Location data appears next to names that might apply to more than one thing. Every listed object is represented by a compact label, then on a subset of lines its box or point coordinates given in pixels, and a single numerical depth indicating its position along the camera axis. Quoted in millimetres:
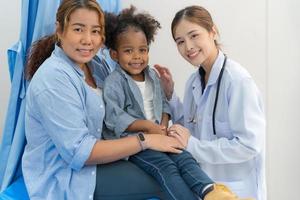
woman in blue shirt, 1341
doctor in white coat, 1492
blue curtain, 1687
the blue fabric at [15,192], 1444
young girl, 1374
